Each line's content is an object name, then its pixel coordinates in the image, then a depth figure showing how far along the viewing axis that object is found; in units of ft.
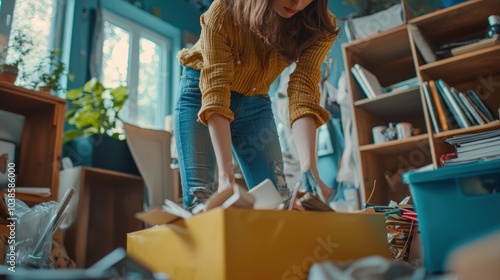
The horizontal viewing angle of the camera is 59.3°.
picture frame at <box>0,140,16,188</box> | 6.23
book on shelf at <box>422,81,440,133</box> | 7.13
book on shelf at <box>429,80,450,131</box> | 7.04
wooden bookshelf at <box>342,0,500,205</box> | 7.22
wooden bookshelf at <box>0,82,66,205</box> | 6.60
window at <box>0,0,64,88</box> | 7.74
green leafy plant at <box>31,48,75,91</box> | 7.44
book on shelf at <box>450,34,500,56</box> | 6.84
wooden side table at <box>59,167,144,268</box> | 8.28
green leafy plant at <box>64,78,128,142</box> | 8.34
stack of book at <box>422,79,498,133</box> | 6.82
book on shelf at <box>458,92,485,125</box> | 6.76
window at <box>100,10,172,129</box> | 10.48
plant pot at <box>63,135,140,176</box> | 7.89
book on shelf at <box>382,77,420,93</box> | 7.96
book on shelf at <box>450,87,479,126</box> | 6.82
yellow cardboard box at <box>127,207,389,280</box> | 2.13
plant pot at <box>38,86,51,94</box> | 7.11
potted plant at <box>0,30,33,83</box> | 6.63
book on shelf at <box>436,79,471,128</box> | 6.86
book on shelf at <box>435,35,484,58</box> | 7.25
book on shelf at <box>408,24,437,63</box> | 7.45
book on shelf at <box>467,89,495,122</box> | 6.78
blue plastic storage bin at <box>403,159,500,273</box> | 2.23
